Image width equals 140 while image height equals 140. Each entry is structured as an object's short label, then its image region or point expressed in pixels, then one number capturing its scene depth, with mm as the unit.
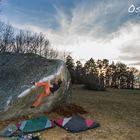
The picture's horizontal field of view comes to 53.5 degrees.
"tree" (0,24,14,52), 16050
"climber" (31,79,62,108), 4381
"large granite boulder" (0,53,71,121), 4124
